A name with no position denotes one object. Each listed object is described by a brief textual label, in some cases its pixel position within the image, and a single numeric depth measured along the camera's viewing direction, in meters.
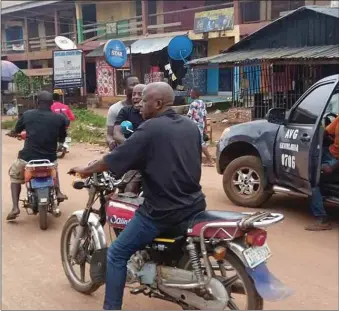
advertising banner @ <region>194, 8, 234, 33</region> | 19.20
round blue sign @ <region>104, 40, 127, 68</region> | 15.48
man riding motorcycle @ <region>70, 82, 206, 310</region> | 2.99
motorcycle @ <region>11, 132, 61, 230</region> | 5.55
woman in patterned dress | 9.51
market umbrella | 21.95
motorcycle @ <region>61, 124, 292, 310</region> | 2.85
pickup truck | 5.06
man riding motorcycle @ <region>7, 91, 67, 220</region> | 5.64
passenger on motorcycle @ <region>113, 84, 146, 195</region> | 4.90
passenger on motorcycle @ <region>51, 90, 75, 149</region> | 10.87
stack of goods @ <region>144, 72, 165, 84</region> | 21.19
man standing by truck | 5.05
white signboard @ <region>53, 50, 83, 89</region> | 17.69
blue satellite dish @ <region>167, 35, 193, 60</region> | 16.41
